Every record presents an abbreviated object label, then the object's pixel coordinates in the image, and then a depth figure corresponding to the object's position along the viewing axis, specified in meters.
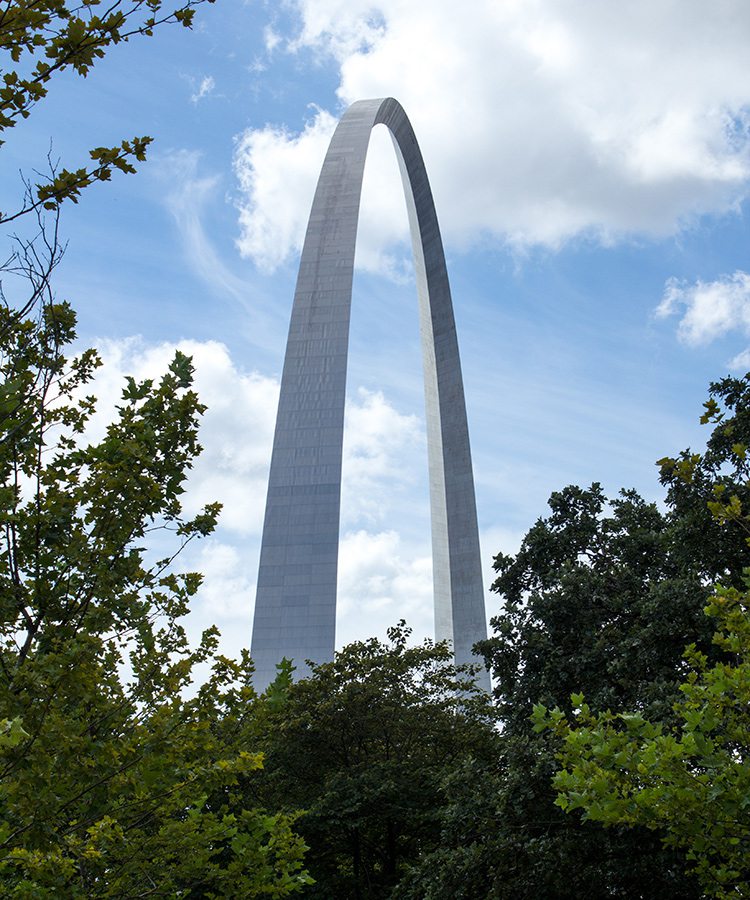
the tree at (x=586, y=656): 12.52
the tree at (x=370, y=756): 18.77
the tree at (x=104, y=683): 5.33
